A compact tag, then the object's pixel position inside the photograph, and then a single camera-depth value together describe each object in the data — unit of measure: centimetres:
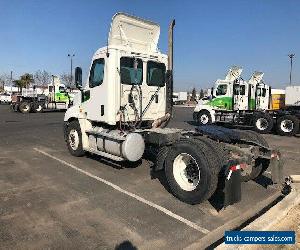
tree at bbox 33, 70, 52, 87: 7303
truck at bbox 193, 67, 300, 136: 1469
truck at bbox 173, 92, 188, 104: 5941
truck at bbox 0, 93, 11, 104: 4175
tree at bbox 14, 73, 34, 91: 5644
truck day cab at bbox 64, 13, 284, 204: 460
